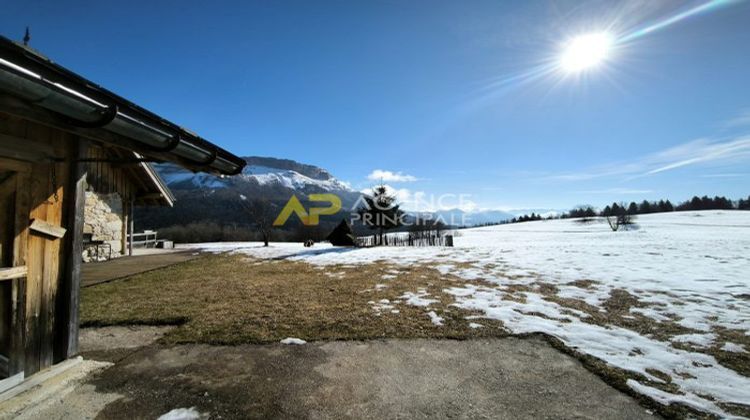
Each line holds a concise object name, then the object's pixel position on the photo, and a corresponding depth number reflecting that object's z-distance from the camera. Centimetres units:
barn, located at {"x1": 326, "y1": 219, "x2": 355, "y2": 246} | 2339
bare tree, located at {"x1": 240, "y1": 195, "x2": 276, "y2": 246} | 2620
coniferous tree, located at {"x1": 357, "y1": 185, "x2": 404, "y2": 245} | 2438
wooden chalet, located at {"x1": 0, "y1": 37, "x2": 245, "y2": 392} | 252
